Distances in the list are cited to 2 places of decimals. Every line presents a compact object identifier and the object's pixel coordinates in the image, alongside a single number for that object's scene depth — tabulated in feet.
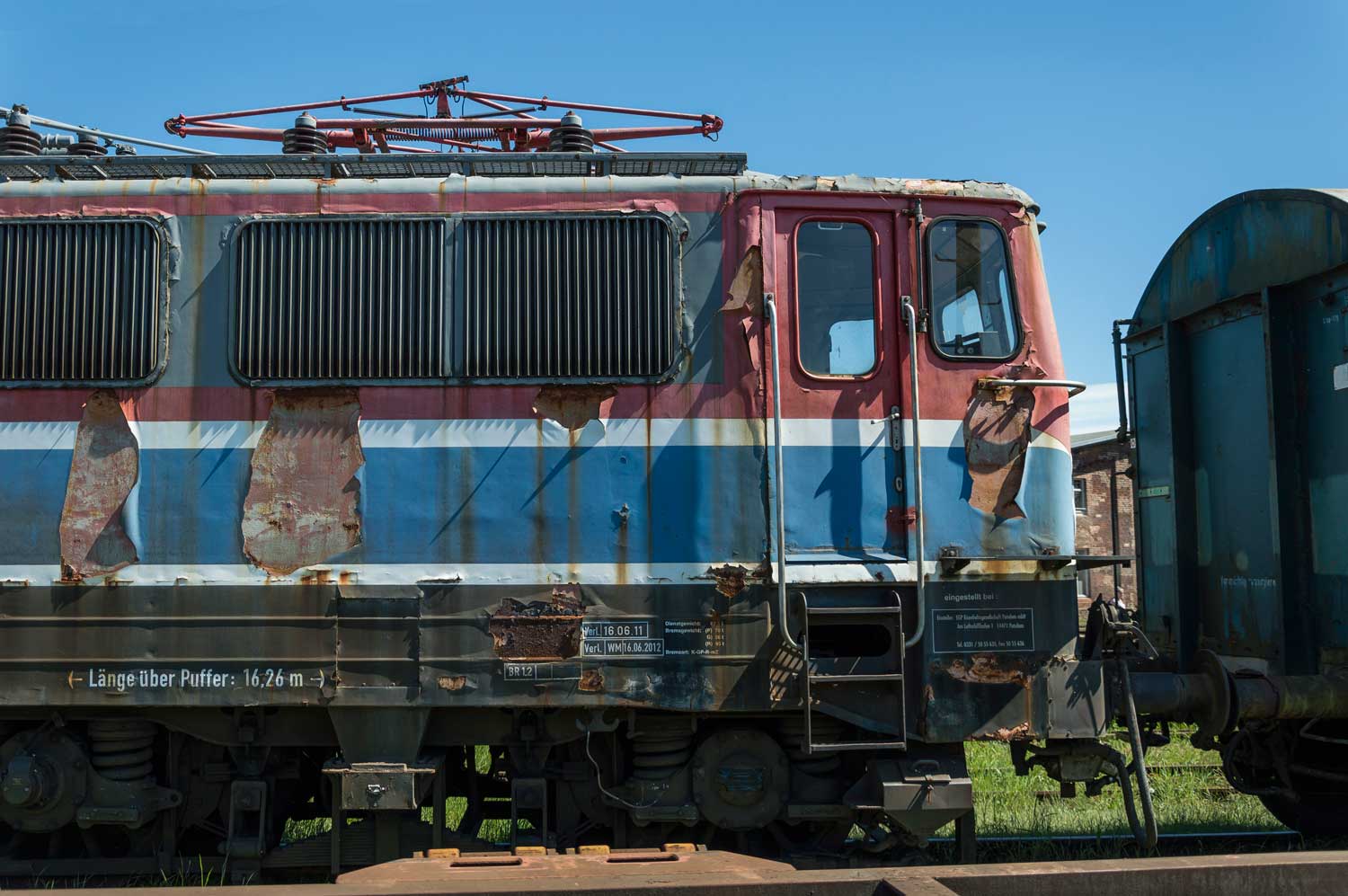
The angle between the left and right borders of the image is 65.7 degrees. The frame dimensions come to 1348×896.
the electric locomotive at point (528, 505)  17.87
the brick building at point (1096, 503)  79.25
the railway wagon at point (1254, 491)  21.72
